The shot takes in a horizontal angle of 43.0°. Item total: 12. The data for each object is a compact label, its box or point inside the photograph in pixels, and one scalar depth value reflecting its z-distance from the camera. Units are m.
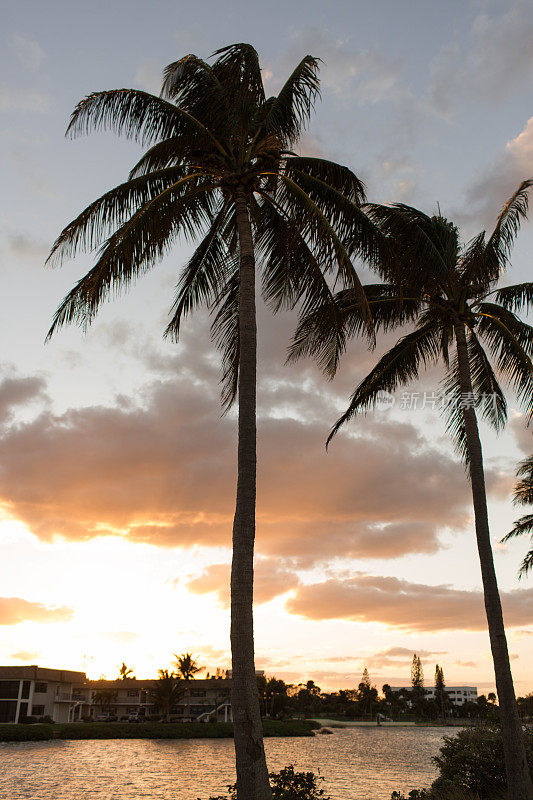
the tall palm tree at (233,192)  12.66
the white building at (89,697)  74.19
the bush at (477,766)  14.57
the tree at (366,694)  172.50
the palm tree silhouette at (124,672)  137.00
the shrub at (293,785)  10.71
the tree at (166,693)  87.44
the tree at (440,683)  176.55
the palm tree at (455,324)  15.62
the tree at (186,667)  101.25
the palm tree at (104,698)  98.94
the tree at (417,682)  180.88
